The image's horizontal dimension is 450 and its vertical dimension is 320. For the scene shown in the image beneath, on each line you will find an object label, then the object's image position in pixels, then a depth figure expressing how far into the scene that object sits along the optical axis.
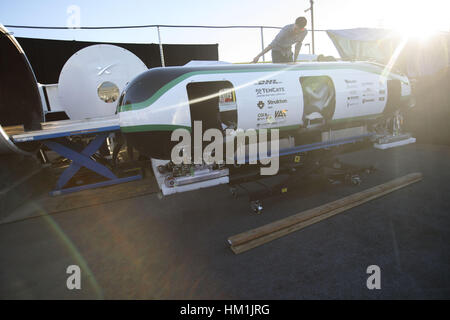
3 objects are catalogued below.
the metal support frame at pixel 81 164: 5.79
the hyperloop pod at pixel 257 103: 3.92
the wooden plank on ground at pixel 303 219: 3.38
